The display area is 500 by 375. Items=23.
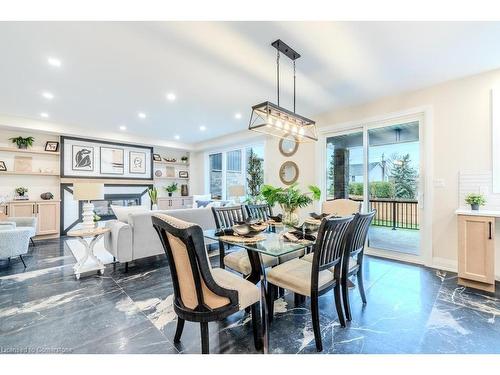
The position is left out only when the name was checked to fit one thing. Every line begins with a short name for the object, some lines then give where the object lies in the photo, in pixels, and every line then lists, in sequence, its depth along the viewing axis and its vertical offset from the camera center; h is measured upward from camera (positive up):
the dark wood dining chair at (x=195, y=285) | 1.33 -0.61
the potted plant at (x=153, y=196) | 7.03 -0.24
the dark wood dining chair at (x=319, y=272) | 1.68 -0.70
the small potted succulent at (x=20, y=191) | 5.31 -0.06
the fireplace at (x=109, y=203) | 6.66 -0.43
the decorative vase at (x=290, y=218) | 2.47 -0.32
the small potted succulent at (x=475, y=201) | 2.88 -0.16
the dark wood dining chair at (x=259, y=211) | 3.11 -0.32
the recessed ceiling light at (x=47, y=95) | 3.77 +1.55
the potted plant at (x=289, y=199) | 2.43 -0.11
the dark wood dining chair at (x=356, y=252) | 2.02 -0.60
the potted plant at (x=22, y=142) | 5.36 +1.08
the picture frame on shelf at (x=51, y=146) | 5.77 +1.05
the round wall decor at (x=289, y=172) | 5.19 +0.36
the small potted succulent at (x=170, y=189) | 7.73 -0.03
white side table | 3.05 -0.90
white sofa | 3.20 -0.72
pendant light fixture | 2.43 +0.81
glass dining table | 1.69 -0.46
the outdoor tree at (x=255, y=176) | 6.18 +0.32
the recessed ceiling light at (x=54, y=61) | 2.72 +1.52
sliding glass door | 3.75 +0.21
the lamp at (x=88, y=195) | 3.25 -0.10
